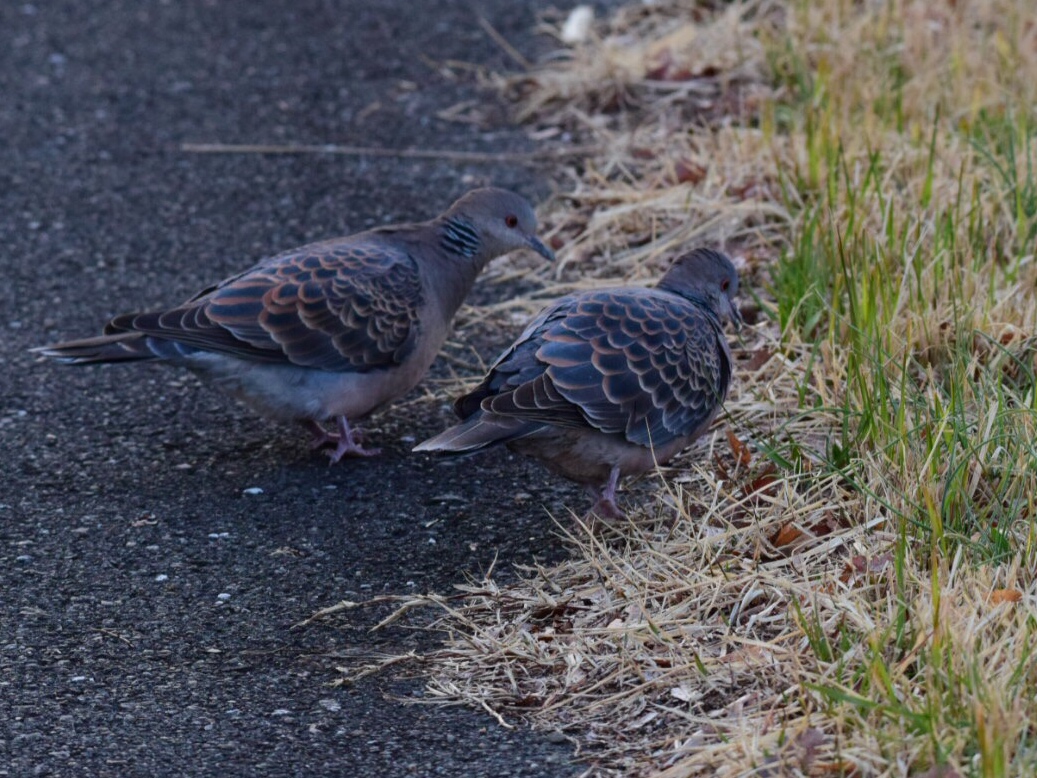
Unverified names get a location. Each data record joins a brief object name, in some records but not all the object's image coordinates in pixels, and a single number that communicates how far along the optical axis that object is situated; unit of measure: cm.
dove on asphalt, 900
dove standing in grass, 797
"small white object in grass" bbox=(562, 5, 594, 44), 1597
